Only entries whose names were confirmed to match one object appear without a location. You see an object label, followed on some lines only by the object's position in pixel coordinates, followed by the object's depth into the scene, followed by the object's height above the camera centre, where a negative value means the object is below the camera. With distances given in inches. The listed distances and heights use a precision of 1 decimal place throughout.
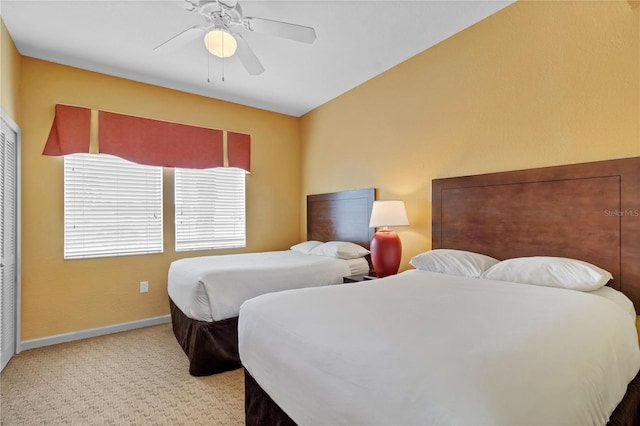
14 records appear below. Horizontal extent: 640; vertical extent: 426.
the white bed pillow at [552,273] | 66.1 -13.6
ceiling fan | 79.0 +48.0
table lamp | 111.2 -9.6
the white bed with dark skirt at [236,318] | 93.0 -32.0
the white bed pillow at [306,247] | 145.5 -15.5
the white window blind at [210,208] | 145.7 +3.0
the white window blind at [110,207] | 122.0 +3.3
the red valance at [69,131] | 117.0 +31.6
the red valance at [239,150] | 156.9 +32.1
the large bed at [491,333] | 33.3 -17.0
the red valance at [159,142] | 127.6 +31.6
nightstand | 116.9 -24.3
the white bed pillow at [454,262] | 85.4 -14.0
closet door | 97.2 -8.0
